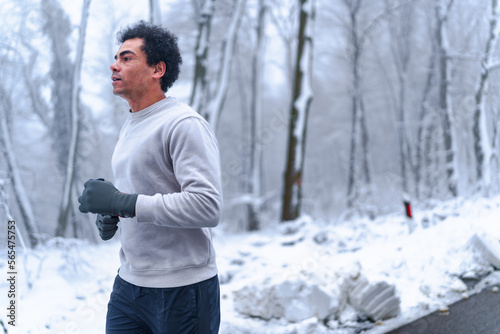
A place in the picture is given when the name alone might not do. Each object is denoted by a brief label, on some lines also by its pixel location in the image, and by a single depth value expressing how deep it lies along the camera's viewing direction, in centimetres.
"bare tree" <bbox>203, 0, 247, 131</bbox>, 912
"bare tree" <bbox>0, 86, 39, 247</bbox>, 613
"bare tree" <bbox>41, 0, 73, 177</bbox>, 791
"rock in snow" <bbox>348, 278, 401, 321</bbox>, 386
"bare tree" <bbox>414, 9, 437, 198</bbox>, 1534
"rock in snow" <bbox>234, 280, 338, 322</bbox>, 379
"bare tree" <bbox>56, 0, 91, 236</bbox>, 772
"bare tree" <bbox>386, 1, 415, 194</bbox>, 1634
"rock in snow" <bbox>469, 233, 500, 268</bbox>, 485
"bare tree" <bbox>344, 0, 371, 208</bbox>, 1389
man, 153
